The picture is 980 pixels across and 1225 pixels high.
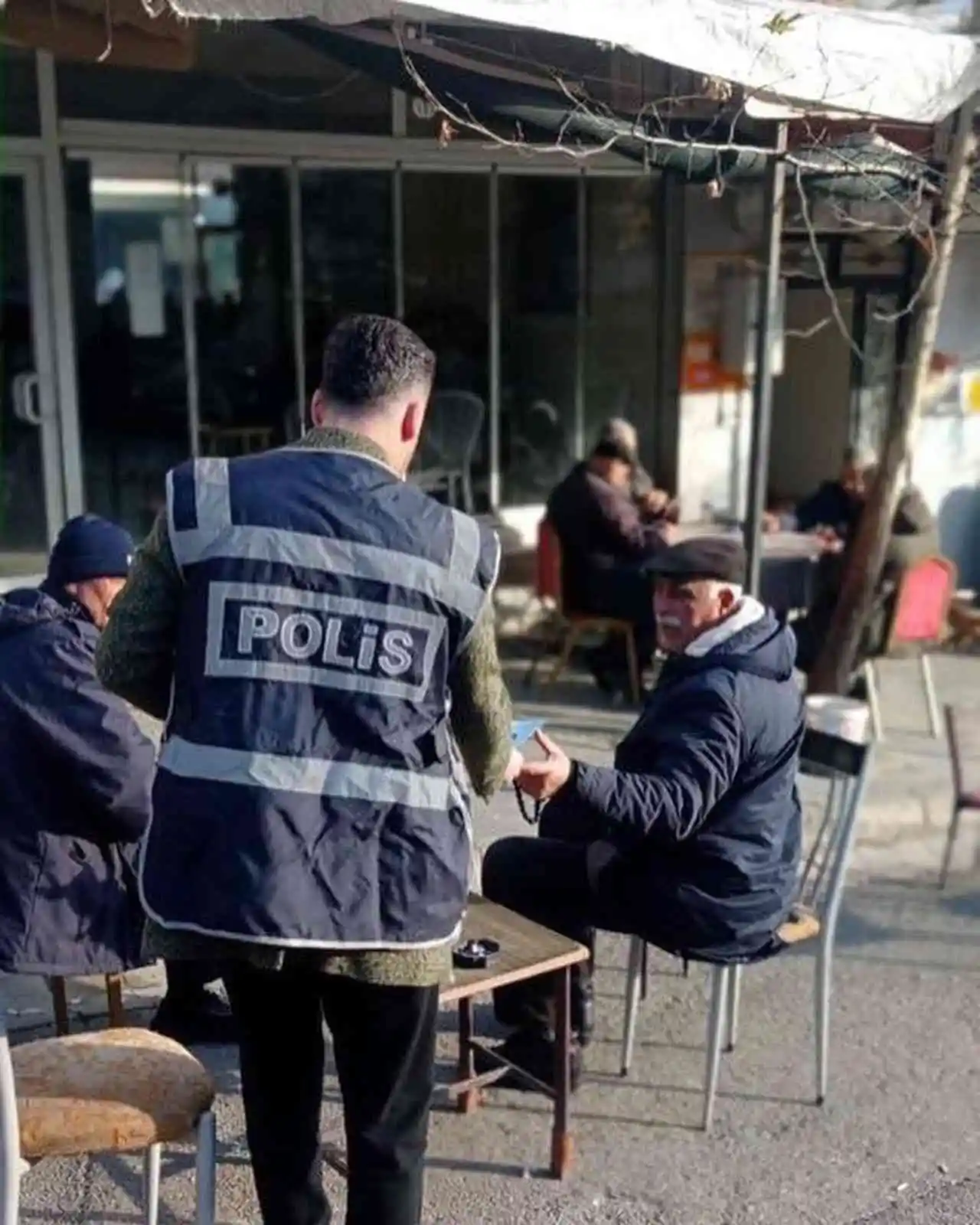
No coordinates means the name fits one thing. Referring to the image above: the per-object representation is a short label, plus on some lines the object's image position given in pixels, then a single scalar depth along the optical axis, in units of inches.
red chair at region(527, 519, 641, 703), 303.0
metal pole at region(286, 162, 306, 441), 341.4
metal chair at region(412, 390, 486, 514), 368.5
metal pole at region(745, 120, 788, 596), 232.8
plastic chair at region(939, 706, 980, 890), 213.5
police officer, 95.0
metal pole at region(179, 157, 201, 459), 331.0
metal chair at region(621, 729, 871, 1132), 152.6
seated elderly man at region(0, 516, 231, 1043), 134.7
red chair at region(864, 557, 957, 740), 284.7
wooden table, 133.5
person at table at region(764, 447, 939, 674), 284.8
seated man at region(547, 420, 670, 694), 297.7
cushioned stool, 110.7
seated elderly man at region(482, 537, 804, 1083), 139.9
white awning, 176.7
